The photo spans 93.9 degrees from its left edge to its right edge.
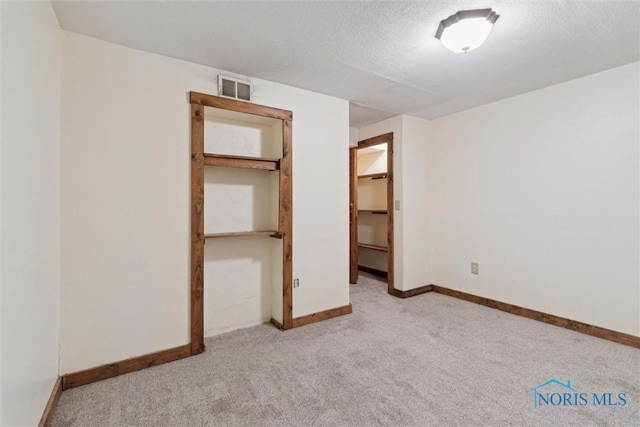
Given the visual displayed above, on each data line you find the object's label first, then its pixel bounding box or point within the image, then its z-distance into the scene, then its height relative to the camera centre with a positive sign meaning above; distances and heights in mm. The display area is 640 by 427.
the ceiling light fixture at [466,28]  1715 +1108
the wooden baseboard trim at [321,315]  2854 -1015
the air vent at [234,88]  2432 +1056
